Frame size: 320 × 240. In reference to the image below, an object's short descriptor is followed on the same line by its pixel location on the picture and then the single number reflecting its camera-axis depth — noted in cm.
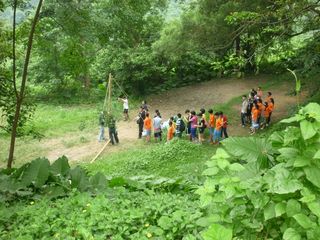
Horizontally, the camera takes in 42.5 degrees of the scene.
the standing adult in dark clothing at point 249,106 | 1500
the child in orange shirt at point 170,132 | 1429
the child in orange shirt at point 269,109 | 1440
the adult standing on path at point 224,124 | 1332
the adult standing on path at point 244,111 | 1491
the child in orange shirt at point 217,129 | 1322
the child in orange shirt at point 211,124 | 1361
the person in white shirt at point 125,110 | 1828
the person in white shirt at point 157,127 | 1427
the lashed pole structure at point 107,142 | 1372
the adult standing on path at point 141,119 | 1515
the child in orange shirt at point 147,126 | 1460
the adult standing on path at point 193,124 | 1368
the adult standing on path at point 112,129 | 1464
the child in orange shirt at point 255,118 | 1384
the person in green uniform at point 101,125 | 1493
